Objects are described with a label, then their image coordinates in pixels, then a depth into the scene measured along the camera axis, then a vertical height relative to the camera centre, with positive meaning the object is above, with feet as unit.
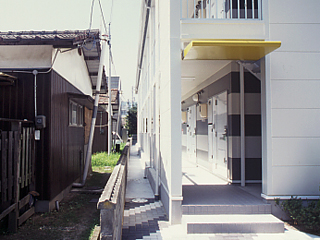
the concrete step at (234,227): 13.06 -4.79
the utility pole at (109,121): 42.50 +0.88
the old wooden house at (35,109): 15.42 +1.17
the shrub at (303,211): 12.95 -4.21
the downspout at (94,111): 25.63 +1.46
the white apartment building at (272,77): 14.17 +2.58
